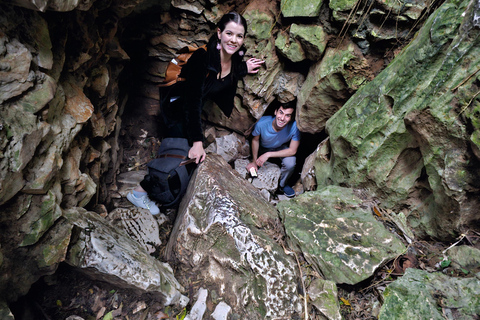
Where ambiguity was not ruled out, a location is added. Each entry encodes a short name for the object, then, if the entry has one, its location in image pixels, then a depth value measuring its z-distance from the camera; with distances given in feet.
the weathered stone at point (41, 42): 5.70
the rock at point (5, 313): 4.91
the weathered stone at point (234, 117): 14.89
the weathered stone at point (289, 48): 12.04
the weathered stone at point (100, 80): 9.24
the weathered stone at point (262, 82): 12.69
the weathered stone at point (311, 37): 11.14
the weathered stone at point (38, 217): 5.89
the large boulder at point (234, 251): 6.84
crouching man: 14.98
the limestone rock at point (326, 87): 11.03
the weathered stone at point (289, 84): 13.66
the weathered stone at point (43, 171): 5.82
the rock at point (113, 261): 6.58
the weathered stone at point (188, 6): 11.71
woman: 10.21
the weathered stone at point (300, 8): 10.68
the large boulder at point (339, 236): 7.23
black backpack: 11.06
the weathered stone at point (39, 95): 5.56
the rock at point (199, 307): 6.85
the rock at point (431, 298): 5.89
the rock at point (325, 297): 6.57
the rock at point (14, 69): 5.11
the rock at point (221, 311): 6.73
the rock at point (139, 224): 10.29
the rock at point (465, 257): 6.57
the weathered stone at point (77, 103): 7.33
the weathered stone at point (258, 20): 12.03
